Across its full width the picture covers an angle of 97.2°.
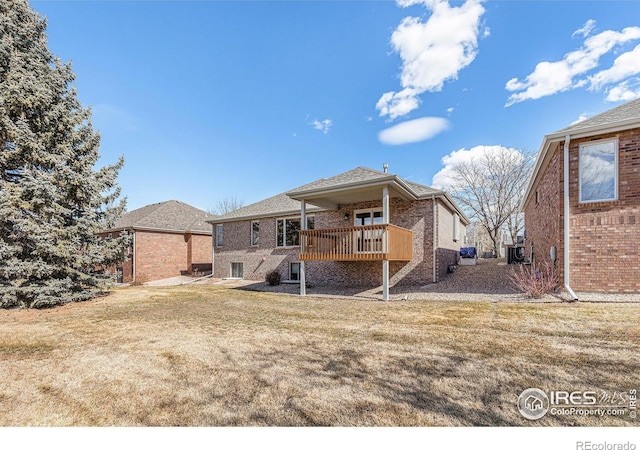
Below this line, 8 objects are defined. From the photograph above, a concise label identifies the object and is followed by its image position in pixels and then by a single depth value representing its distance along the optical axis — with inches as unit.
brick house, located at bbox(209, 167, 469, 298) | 414.6
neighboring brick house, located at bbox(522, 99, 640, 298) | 287.1
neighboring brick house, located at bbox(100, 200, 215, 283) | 739.4
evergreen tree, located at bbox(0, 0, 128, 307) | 336.2
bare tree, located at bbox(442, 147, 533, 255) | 1052.5
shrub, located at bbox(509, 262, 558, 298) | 310.3
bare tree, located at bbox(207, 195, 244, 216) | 1883.6
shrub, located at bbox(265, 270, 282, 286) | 573.0
